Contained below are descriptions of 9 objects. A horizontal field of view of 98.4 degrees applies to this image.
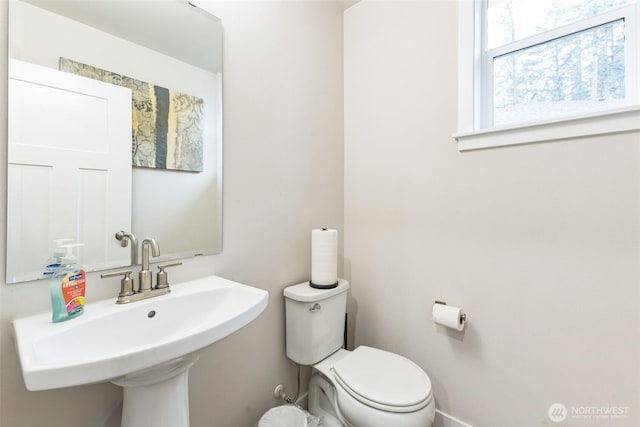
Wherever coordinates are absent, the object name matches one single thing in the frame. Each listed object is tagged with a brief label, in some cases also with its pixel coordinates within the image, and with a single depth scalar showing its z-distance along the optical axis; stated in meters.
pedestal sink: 0.55
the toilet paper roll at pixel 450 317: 1.27
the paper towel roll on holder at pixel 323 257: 1.41
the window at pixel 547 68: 1.03
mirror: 0.76
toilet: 1.04
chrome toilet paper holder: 1.29
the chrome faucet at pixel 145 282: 0.88
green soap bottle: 0.72
